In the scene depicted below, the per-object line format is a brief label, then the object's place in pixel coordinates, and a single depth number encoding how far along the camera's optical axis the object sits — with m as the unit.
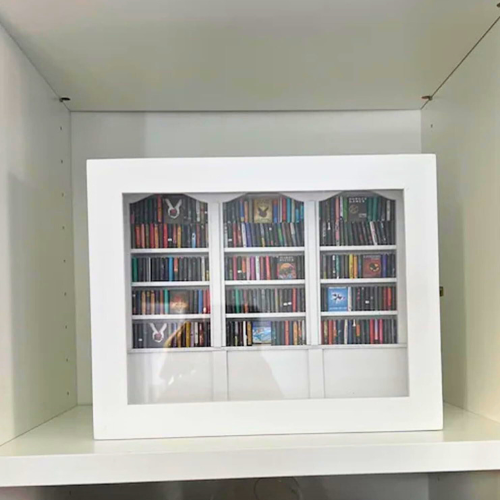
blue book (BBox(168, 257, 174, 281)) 0.83
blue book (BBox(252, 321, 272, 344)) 0.84
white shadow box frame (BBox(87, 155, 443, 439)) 0.78
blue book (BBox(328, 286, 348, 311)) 0.84
